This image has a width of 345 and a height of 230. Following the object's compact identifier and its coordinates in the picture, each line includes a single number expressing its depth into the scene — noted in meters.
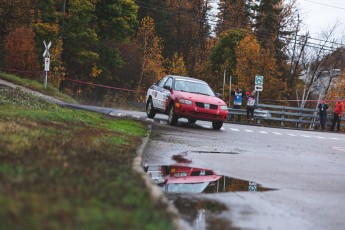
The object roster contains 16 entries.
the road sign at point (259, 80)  32.78
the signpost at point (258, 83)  32.88
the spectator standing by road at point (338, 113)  30.19
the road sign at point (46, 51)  29.02
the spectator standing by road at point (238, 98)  32.06
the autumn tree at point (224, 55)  58.41
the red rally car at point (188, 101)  17.75
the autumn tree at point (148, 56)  55.66
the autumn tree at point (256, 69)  50.09
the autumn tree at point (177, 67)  59.28
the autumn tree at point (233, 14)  64.36
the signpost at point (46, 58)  28.72
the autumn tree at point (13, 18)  34.72
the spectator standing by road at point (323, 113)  30.48
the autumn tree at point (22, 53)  33.19
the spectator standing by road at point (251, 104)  29.67
